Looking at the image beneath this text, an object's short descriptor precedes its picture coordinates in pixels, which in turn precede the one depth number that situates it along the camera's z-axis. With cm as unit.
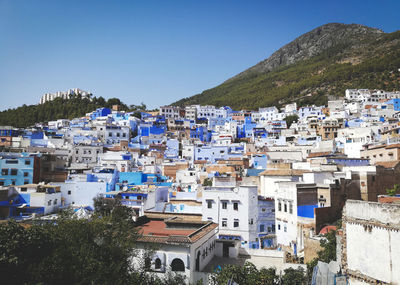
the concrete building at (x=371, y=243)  1209
